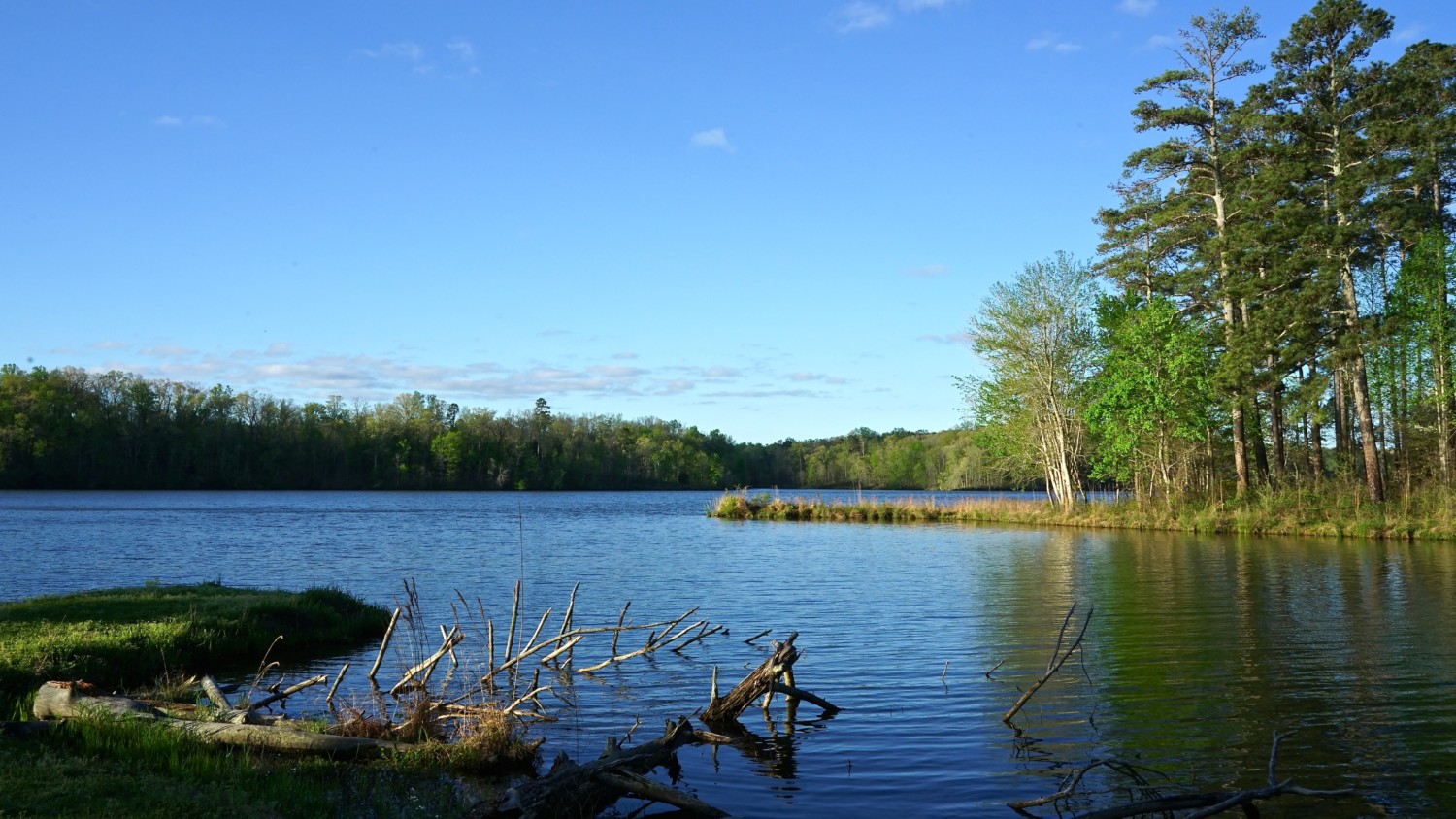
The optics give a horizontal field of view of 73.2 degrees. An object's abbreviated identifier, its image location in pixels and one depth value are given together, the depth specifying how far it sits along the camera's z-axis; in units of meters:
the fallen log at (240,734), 9.41
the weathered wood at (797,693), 11.73
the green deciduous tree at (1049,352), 48.59
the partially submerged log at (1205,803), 6.72
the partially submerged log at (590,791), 7.84
